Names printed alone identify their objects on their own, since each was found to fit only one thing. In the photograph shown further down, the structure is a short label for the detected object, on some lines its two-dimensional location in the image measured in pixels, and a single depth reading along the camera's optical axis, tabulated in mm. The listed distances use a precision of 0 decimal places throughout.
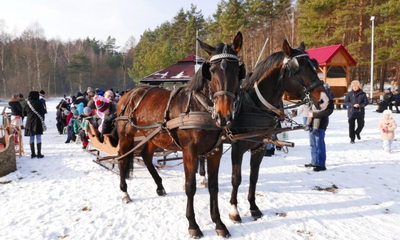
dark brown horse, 2990
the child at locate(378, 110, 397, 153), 6836
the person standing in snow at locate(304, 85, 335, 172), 5619
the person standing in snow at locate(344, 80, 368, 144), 7979
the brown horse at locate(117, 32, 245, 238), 2479
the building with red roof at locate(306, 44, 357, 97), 20214
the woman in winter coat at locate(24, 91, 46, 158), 6965
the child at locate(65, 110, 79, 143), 9650
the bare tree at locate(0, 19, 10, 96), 39081
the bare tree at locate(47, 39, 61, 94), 51338
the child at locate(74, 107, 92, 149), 6497
